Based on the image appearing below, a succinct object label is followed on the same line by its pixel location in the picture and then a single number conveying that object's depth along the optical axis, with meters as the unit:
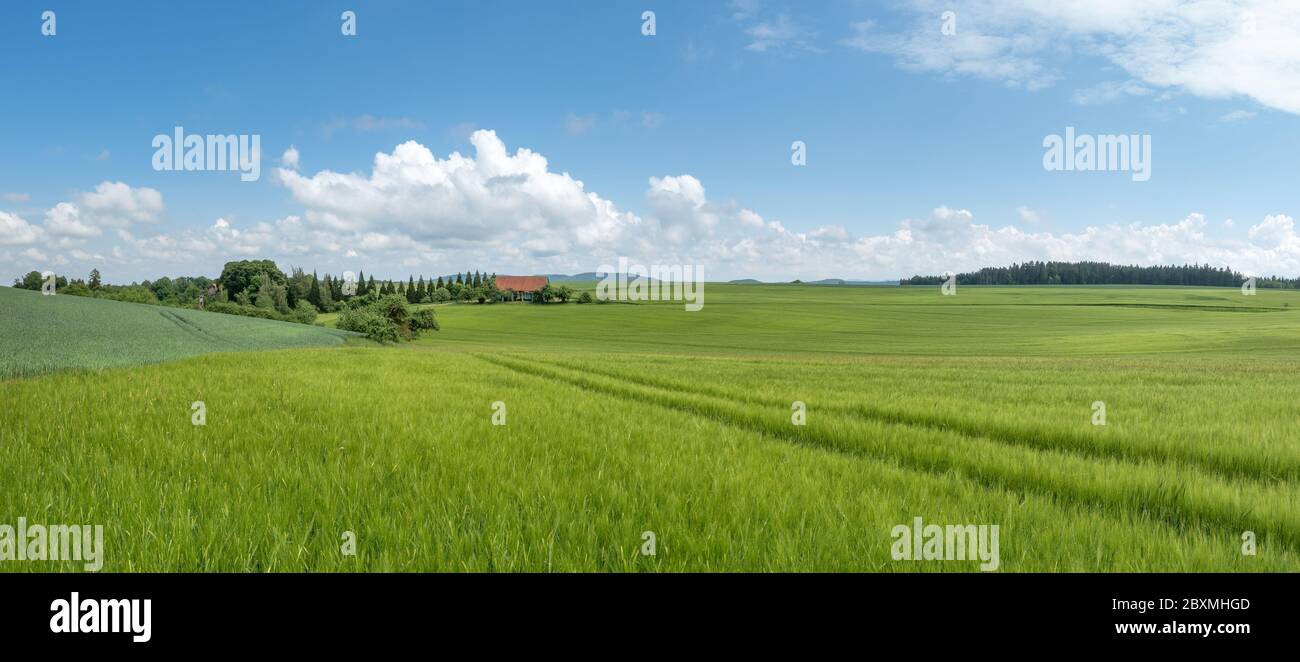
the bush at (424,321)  69.85
